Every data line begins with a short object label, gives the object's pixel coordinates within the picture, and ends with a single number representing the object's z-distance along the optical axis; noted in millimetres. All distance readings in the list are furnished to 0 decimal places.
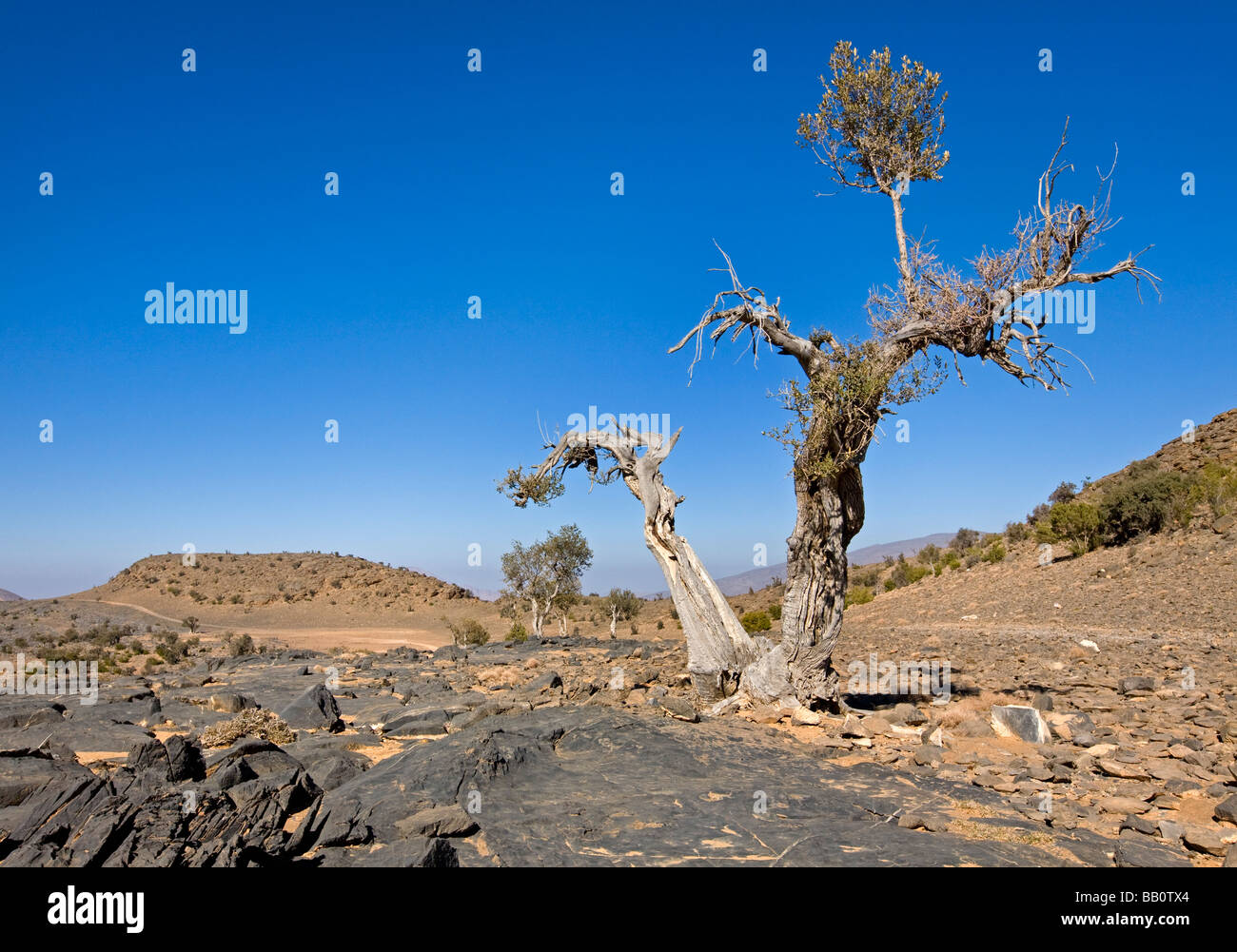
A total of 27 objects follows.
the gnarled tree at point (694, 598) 13023
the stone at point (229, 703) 13922
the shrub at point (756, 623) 28323
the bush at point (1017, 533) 37094
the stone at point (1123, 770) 8125
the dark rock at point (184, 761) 8109
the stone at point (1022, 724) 9961
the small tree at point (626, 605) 44156
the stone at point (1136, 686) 12211
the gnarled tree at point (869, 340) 11305
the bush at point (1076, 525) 28031
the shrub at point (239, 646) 30608
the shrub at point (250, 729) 10938
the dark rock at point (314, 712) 12422
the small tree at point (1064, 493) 46156
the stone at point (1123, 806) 7141
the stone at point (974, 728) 10367
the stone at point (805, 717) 11695
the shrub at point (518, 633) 34219
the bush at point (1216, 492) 24344
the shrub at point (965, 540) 46275
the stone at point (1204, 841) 6043
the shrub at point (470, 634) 35188
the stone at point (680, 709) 12012
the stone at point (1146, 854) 5809
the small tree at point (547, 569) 35438
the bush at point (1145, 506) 25812
